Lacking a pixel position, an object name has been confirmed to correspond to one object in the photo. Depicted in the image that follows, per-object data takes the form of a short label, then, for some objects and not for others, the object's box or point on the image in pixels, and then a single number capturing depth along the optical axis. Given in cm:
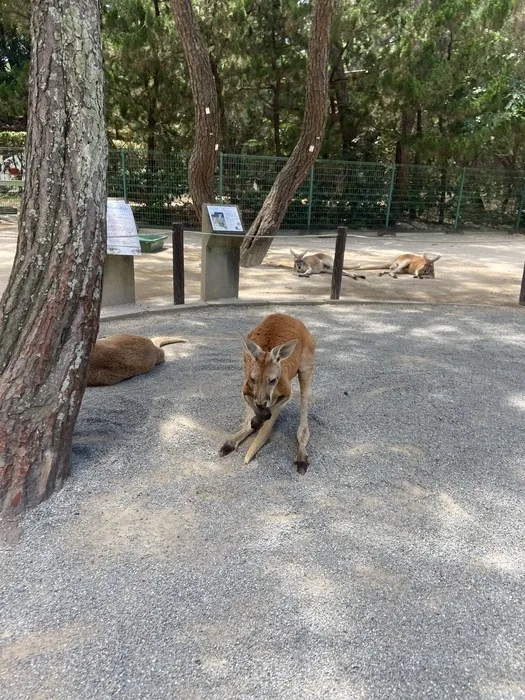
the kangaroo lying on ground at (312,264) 1023
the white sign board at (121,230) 626
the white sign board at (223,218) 687
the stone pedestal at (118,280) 662
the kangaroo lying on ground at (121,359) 443
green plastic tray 1100
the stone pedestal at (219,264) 700
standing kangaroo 314
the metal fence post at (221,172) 1481
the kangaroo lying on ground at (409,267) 1010
